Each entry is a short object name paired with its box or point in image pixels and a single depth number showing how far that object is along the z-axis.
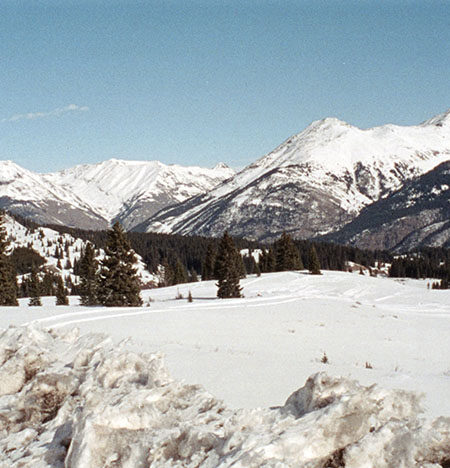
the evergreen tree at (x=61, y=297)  68.00
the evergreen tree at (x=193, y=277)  141.12
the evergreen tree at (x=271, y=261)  103.21
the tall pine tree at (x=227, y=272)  54.19
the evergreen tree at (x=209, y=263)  107.06
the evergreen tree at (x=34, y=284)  83.49
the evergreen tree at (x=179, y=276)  121.68
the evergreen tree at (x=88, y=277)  67.38
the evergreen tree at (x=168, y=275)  126.94
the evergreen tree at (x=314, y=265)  85.12
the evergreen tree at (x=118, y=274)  43.78
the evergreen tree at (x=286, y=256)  95.88
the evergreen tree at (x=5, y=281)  52.56
